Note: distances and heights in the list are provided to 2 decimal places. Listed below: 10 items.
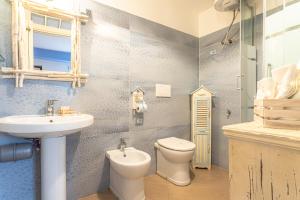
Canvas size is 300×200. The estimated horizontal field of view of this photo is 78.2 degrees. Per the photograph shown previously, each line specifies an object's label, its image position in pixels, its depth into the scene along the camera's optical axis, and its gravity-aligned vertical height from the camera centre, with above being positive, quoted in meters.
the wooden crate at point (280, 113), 0.61 -0.05
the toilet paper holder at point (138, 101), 2.16 -0.03
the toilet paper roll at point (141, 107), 2.15 -0.09
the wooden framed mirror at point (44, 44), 1.45 +0.49
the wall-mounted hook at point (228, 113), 2.46 -0.18
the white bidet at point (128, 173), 1.59 -0.65
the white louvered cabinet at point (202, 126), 2.54 -0.37
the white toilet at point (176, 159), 2.05 -0.69
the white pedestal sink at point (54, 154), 1.28 -0.41
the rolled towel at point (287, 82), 0.64 +0.06
